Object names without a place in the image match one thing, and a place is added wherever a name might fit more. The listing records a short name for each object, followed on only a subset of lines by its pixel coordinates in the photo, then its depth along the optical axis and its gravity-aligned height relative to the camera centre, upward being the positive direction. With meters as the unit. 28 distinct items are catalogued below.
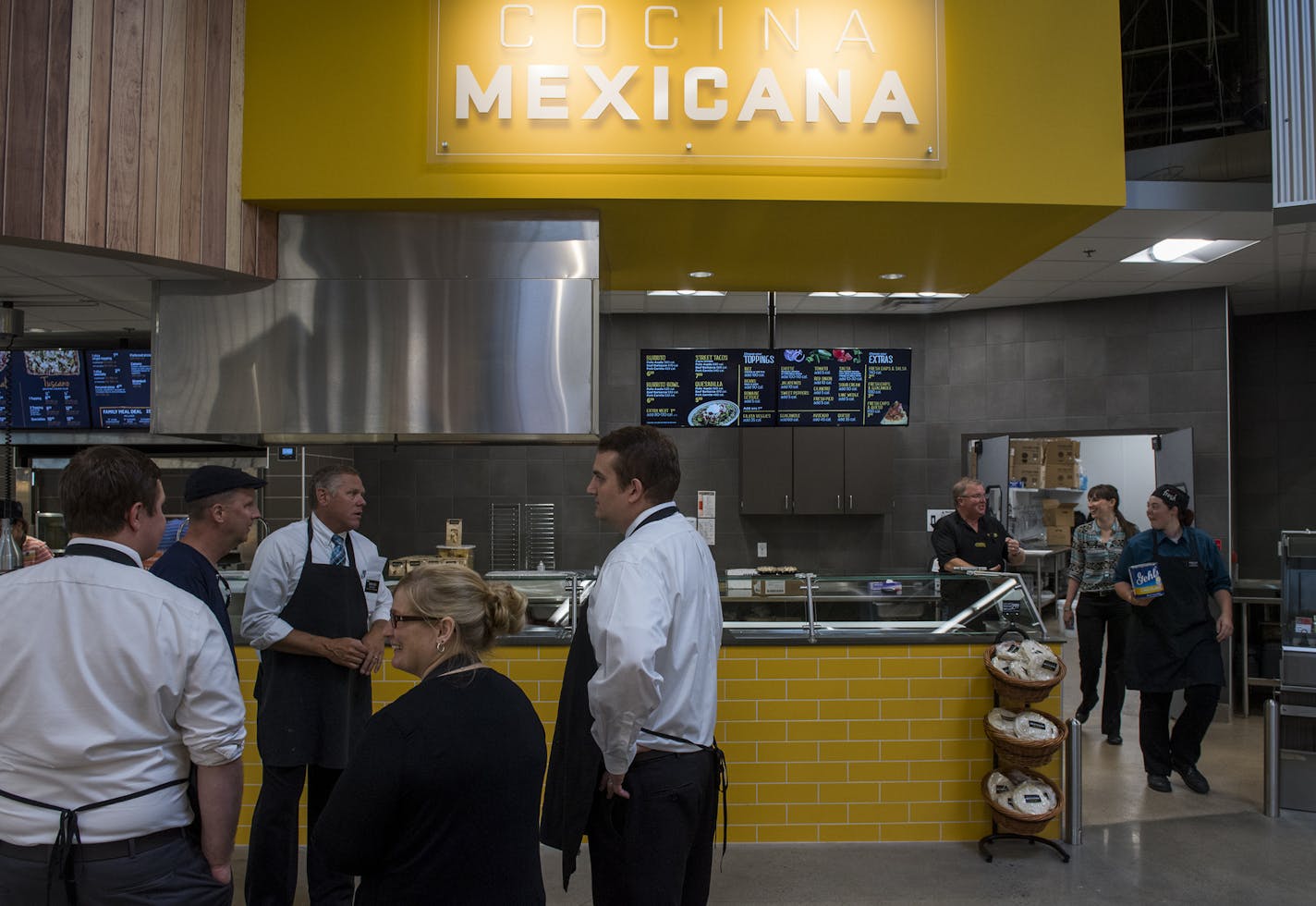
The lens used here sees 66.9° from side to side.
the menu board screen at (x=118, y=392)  5.36 +0.48
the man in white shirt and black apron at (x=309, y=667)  3.32 -0.64
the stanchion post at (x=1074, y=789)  4.37 -1.37
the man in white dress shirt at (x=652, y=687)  2.32 -0.50
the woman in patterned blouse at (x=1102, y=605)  6.34 -0.80
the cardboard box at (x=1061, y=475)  9.99 +0.04
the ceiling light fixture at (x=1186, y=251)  6.64 +1.56
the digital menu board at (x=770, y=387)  6.28 +0.59
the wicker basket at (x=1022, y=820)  4.16 -1.43
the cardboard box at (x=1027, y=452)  9.97 +0.28
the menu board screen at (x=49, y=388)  5.41 +0.51
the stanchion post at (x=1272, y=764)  4.89 -1.40
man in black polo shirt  5.72 -0.33
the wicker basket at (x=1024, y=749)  4.11 -1.12
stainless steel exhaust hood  3.97 +0.58
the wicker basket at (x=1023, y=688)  4.09 -0.86
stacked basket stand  4.11 -1.14
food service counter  4.43 -1.12
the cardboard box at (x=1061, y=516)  11.08 -0.40
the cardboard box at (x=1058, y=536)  10.98 -0.63
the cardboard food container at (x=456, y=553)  8.38 -0.62
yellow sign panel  3.81 +1.52
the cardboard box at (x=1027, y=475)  9.96 +0.04
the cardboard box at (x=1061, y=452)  10.05 +0.28
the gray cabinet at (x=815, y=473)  9.43 +0.06
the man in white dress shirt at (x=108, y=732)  1.89 -0.49
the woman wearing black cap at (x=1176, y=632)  5.27 -0.81
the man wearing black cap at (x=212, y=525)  2.83 -0.13
